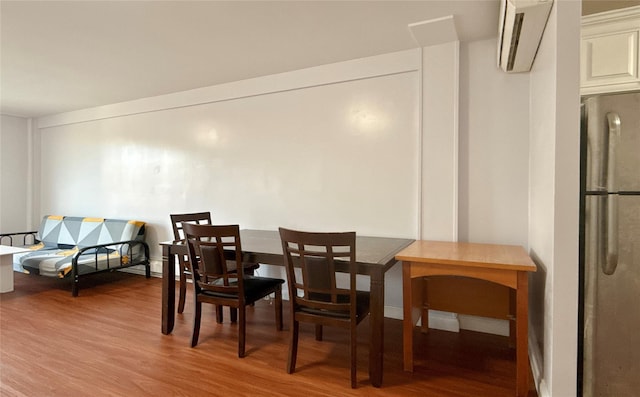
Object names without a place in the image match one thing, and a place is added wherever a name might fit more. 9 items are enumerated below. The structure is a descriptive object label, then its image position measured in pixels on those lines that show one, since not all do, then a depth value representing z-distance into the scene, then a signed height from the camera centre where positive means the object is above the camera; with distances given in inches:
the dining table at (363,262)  77.7 -16.6
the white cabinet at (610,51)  78.5 +34.7
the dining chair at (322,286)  76.7 -21.0
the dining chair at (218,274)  90.7 -21.2
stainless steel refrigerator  67.6 -9.6
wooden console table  74.9 -17.2
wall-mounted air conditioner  65.5 +37.5
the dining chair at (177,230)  115.9 -12.1
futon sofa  147.0 -26.5
